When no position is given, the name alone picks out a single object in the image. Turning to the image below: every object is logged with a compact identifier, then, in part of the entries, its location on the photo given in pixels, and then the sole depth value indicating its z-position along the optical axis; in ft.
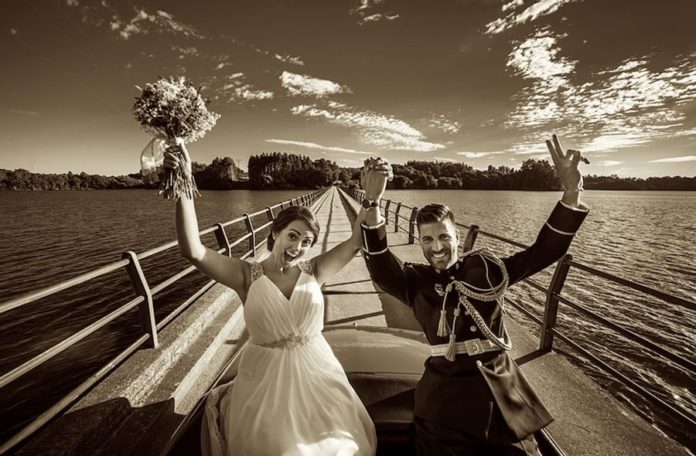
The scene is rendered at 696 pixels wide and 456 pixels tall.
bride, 5.24
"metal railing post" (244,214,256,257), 24.70
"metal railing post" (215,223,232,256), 19.84
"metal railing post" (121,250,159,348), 11.76
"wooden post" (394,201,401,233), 43.50
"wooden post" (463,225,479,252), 20.63
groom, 4.96
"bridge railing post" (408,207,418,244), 29.63
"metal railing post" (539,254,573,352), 12.45
